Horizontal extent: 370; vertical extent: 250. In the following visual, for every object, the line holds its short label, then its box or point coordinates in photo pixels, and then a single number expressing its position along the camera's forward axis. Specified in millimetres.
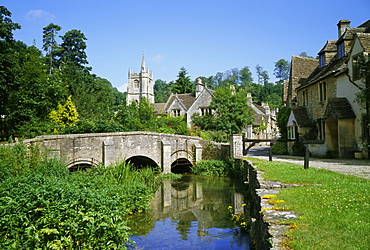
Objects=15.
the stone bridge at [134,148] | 17766
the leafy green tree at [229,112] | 32188
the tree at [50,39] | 41969
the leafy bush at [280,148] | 25422
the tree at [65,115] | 24250
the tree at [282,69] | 114125
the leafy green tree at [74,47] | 44781
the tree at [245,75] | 119438
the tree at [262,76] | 124688
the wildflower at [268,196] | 6807
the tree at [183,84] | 61688
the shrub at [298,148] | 21625
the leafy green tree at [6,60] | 20094
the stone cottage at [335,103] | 16500
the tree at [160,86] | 128850
